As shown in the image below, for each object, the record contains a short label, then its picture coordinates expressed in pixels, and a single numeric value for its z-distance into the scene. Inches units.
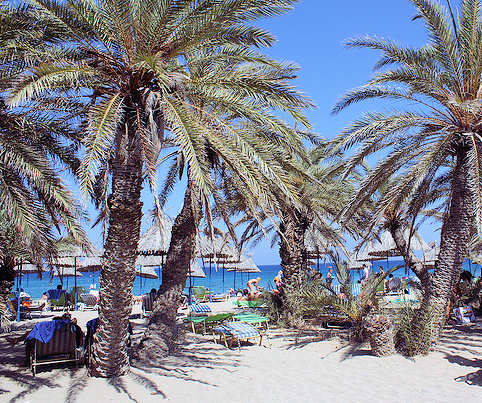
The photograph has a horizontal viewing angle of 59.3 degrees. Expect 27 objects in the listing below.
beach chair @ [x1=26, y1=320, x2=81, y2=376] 279.7
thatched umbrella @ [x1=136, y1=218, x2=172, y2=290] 588.4
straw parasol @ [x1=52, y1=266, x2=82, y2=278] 995.7
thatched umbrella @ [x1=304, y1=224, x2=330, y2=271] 778.4
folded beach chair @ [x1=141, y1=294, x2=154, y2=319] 588.8
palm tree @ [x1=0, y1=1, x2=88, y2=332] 234.4
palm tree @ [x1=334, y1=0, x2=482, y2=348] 320.8
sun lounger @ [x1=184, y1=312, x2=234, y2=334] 422.0
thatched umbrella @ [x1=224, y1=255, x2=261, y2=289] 1027.3
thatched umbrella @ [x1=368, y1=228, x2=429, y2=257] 772.6
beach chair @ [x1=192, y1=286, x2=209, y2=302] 890.9
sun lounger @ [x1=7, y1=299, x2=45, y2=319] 597.2
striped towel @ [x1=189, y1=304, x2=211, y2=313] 496.7
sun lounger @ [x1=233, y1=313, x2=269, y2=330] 423.9
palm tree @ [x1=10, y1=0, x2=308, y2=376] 241.4
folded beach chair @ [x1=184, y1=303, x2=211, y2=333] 442.6
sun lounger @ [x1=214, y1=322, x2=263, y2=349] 356.8
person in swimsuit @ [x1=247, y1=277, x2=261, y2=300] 657.6
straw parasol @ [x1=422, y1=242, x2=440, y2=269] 856.6
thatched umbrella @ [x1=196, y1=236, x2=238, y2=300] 710.5
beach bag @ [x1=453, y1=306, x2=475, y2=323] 439.8
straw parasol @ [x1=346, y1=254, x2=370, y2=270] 1001.5
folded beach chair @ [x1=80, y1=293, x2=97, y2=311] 762.8
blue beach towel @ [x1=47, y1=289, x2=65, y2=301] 786.8
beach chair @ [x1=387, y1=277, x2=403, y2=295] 813.2
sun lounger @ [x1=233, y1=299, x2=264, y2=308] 589.3
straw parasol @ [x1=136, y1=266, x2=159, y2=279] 864.9
